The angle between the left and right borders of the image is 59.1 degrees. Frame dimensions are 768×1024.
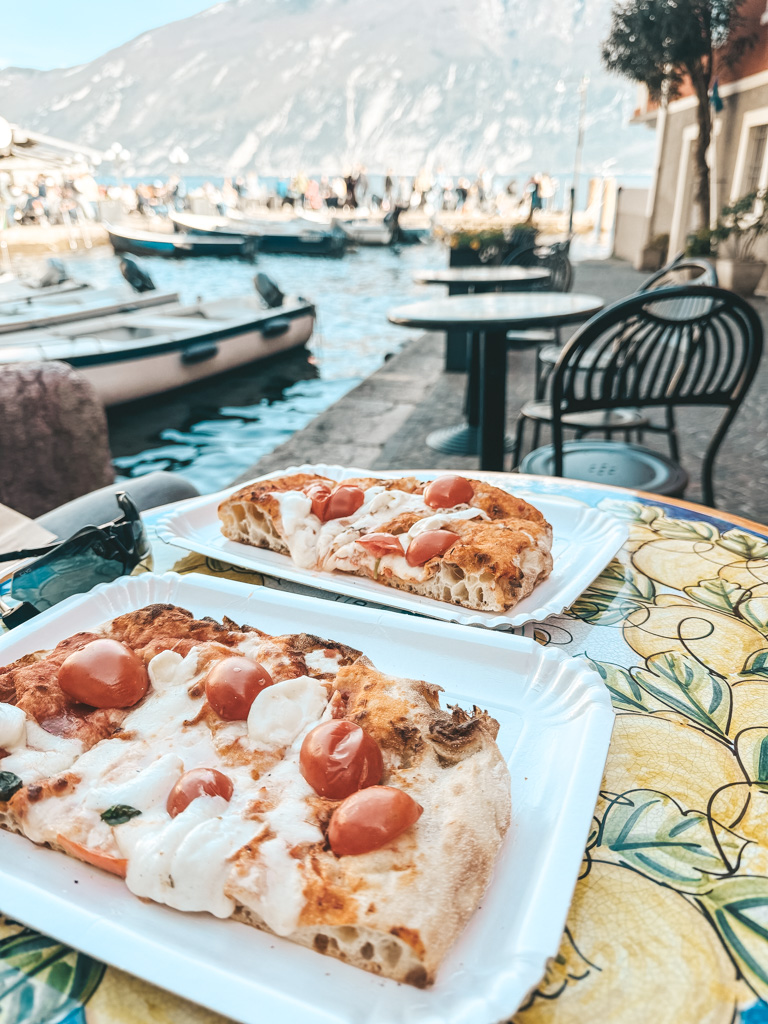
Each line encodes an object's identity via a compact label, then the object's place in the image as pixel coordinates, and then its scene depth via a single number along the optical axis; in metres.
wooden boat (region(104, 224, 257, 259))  28.78
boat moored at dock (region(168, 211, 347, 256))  31.20
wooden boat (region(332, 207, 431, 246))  35.07
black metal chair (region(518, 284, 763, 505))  2.99
